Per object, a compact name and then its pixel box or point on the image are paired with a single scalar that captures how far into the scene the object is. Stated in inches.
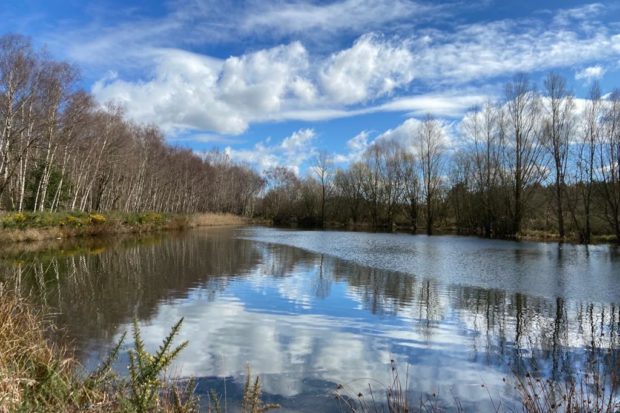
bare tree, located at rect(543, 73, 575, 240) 1726.1
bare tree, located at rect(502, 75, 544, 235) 1788.9
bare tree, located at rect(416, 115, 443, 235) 2598.4
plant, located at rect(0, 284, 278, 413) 146.1
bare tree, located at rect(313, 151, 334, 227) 3363.4
